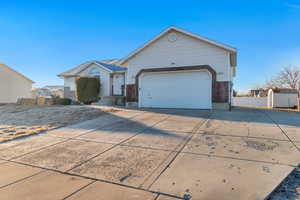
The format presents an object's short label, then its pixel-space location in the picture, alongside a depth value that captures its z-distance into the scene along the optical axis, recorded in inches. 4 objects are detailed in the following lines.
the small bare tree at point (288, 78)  1048.2
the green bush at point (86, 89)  648.4
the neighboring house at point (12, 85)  791.1
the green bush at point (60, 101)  607.5
